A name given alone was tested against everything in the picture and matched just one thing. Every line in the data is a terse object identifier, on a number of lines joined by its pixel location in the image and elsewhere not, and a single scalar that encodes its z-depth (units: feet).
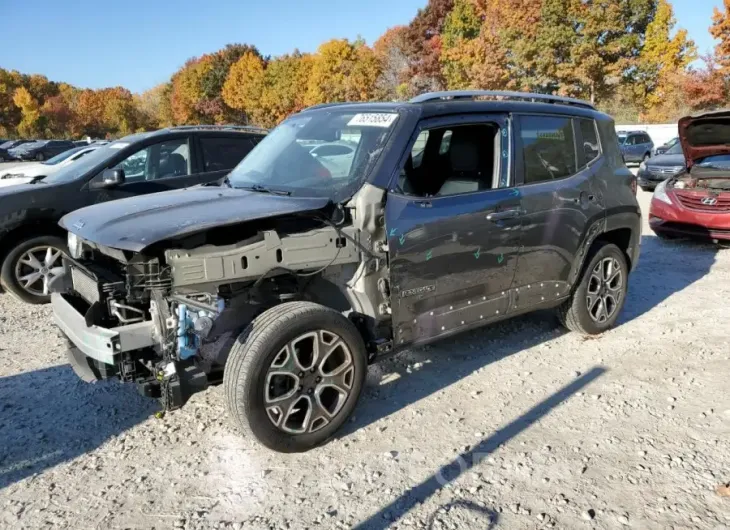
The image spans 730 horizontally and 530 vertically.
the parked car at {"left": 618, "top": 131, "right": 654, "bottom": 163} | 79.20
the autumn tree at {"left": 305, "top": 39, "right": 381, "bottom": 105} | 170.50
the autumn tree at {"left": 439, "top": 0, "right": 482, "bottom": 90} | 146.61
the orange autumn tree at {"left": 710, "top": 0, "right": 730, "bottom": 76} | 114.52
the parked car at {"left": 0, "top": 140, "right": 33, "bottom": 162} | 131.44
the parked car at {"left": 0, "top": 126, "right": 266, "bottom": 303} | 20.42
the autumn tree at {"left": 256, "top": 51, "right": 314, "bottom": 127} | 199.41
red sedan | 27.04
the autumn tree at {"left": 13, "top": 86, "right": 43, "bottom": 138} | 236.02
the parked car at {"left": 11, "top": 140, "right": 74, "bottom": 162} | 129.29
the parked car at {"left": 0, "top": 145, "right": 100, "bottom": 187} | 30.50
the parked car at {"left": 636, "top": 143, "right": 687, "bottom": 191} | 47.60
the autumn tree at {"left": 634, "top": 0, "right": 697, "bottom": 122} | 136.15
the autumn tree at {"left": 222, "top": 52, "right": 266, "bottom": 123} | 213.25
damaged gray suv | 10.12
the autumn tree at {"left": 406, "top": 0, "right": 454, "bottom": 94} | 185.16
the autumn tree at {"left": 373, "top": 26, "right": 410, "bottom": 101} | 174.81
